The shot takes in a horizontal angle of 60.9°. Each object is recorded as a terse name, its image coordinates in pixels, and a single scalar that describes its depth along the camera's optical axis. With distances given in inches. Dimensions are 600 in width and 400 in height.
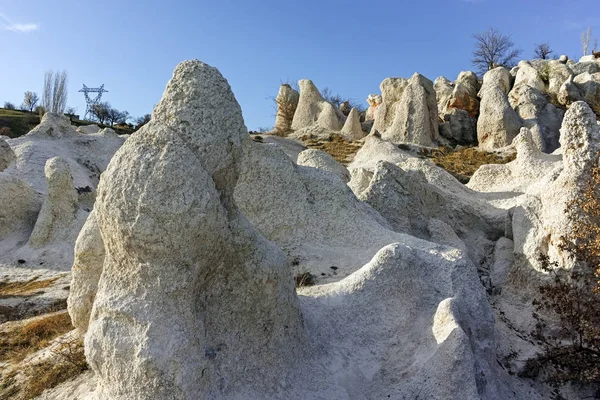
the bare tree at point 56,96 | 2071.9
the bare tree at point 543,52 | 1726.7
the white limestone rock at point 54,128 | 628.4
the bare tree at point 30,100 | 2092.5
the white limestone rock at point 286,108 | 1135.8
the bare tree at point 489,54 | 1659.7
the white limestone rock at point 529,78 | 995.3
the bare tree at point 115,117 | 2126.6
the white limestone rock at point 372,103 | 1135.6
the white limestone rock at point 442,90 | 1039.1
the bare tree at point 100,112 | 2078.0
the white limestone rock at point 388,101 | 921.5
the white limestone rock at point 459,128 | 871.7
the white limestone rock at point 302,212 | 273.1
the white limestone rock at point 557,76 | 967.0
